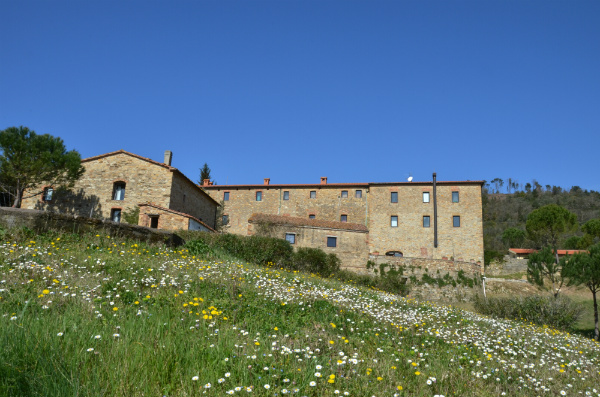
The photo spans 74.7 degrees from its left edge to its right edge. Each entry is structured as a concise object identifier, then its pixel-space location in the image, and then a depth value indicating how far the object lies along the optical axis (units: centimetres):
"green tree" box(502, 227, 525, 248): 5853
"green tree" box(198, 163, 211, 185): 6292
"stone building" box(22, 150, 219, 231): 2794
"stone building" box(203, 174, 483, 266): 3566
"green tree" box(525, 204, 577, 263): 4391
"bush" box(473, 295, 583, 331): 1599
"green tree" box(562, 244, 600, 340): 1720
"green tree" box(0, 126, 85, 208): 2652
